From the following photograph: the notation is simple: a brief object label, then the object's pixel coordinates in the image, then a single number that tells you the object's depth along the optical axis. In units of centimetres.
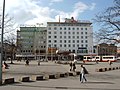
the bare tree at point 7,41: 1512
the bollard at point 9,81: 971
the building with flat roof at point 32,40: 7046
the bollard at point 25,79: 1065
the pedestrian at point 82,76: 1082
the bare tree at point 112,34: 1240
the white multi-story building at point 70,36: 6962
